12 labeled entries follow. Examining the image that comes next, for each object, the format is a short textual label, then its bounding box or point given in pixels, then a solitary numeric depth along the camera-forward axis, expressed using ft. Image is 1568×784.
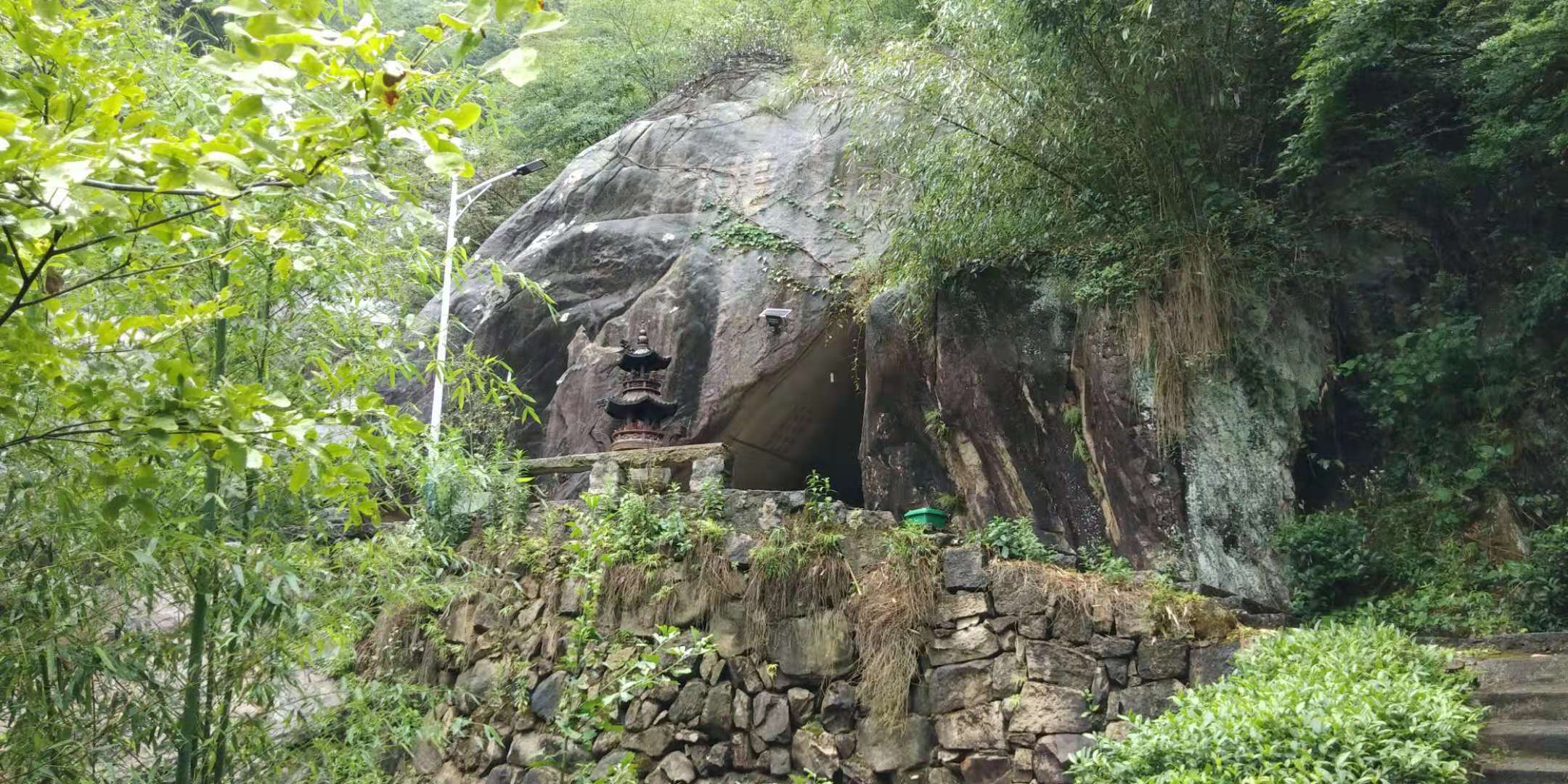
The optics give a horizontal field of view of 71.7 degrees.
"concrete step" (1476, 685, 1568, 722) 14.32
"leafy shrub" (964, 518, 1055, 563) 20.67
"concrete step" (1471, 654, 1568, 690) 14.90
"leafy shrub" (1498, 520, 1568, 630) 18.30
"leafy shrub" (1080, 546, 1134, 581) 19.99
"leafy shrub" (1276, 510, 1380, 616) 21.07
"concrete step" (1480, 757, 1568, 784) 12.96
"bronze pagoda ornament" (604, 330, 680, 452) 26.86
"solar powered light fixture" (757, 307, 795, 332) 34.17
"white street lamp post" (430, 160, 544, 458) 30.37
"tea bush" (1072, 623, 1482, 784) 13.17
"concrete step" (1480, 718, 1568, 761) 13.48
